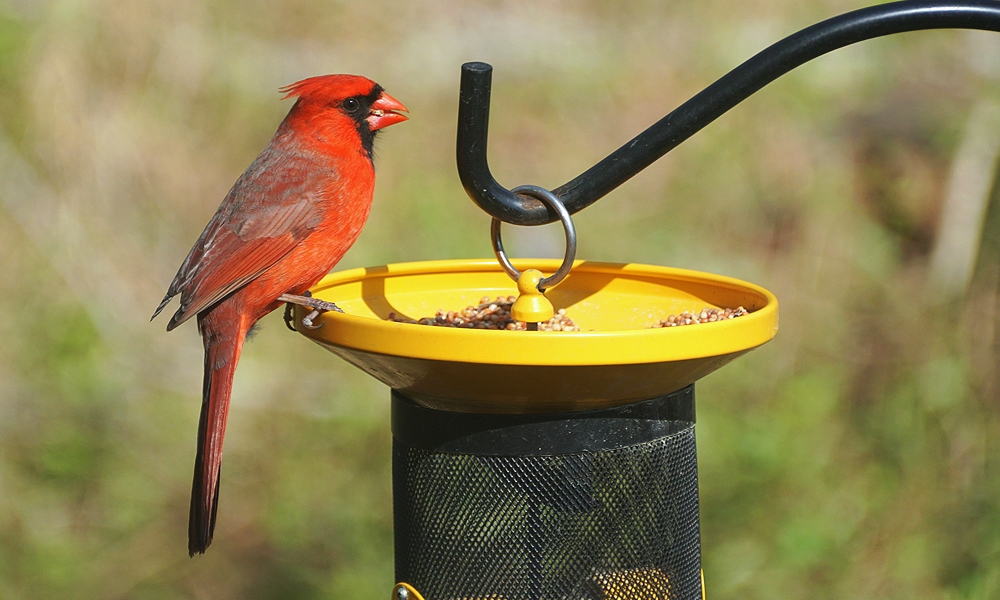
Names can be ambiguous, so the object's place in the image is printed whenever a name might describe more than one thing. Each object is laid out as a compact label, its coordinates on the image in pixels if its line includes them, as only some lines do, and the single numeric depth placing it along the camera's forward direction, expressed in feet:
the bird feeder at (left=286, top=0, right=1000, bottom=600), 12.30
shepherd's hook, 13.28
